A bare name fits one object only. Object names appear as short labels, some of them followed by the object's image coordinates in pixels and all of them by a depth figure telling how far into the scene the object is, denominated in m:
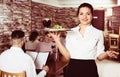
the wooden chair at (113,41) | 7.67
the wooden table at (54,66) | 3.86
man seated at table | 2.28
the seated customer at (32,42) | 4.98
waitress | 1.99
